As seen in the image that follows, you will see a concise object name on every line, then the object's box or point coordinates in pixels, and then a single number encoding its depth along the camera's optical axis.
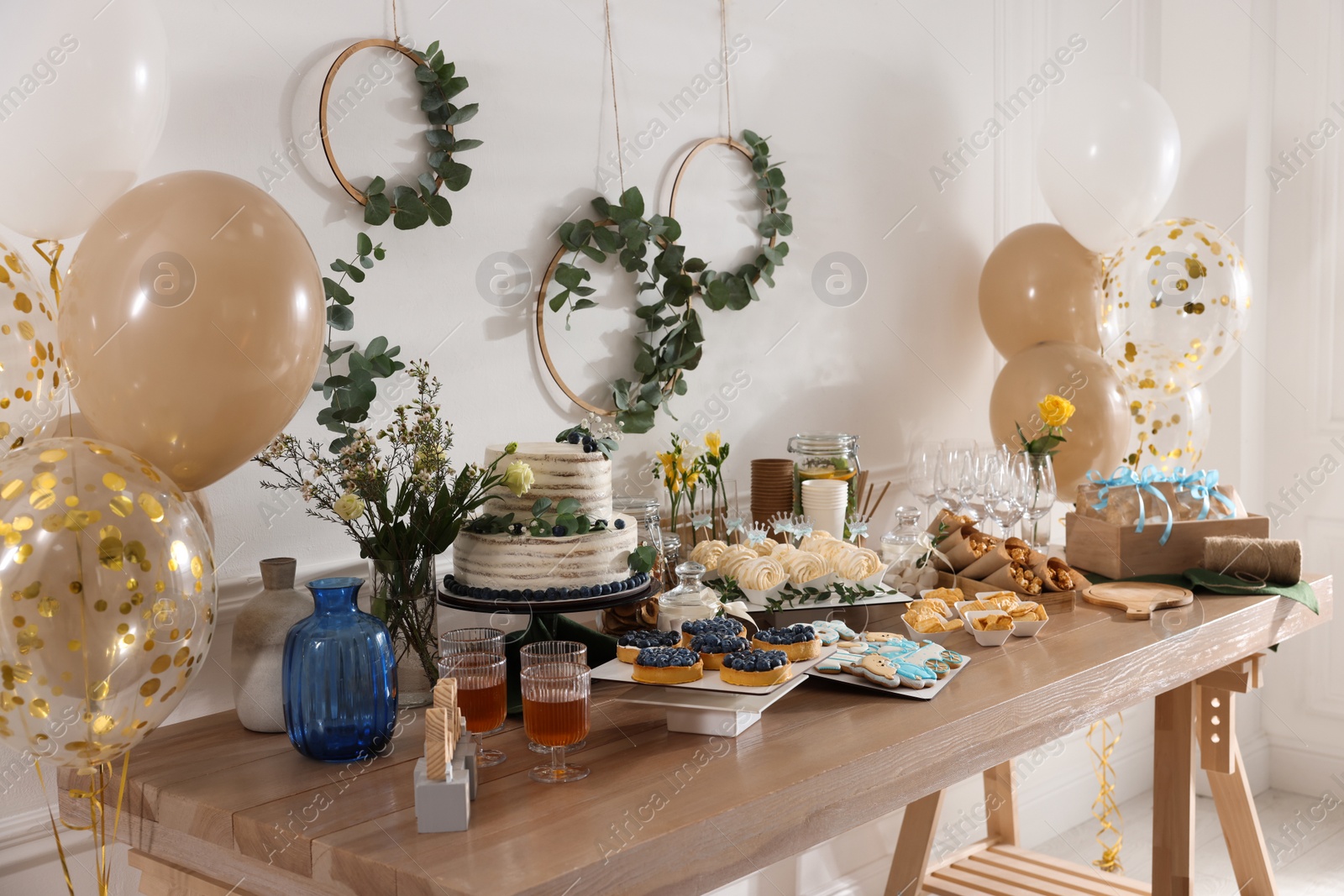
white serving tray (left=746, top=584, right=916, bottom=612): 2.03
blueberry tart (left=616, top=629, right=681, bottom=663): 1.65
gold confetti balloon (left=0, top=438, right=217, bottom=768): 1.19
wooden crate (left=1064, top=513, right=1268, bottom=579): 2.43
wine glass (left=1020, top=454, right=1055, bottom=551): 2.50
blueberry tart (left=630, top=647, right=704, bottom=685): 1.56
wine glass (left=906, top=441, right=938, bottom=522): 2.69
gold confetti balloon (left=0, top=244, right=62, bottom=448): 1.33
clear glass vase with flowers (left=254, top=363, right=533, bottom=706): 1.67
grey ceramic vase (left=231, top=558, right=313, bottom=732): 1.58
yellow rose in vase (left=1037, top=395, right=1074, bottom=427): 2.62
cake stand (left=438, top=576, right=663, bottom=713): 1.69
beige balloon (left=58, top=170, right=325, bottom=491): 1.33
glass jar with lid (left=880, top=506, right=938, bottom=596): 2.36
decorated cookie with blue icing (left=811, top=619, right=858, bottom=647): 1.85
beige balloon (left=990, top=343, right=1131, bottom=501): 2.79
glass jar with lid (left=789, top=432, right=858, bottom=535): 2.50
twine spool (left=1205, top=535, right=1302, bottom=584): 2.36
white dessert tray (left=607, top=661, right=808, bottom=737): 1.53
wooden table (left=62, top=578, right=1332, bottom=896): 1.19
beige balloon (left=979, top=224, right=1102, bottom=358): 2.91
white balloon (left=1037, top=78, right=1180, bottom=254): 2.75
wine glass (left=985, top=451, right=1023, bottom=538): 2.50
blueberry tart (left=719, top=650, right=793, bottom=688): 1.55
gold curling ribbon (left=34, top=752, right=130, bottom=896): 1.41
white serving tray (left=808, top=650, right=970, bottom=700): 1.69
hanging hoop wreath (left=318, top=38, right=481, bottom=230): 1.98
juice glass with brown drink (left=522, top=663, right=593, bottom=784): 1.40
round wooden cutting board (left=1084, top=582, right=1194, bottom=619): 2.18
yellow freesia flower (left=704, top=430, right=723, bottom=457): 2.43
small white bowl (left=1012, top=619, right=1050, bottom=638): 2.05
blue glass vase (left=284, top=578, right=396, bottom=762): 1.44
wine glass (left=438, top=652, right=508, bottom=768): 1.46
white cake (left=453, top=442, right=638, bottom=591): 1.72
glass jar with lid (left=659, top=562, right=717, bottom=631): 1.87
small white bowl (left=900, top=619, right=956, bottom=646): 2.00
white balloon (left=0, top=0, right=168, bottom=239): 1.31
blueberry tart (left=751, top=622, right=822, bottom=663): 1.68
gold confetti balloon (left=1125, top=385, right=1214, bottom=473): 3.17
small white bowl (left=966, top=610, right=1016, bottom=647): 2.00
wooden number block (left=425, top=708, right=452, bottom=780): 1.24
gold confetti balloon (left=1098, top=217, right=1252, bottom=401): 2.81
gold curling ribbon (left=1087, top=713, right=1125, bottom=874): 3.26
